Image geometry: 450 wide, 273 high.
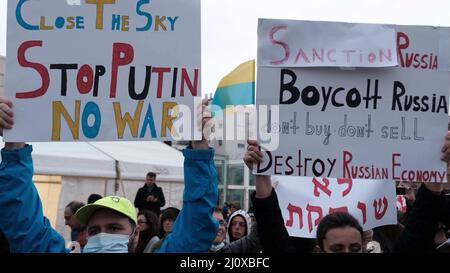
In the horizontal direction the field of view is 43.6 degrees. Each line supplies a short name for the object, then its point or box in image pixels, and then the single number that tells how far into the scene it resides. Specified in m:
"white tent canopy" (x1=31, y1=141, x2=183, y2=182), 9.88
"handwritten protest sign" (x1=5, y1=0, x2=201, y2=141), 2.73
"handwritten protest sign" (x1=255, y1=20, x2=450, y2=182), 3.03
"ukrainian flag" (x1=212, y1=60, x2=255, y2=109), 4.29
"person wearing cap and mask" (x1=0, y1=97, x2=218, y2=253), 2.45
